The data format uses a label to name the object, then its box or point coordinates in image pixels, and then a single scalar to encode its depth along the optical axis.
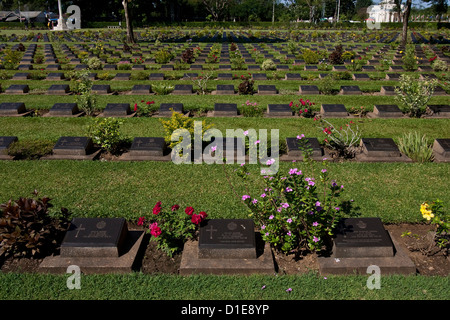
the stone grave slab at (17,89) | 14.53
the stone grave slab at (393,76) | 16.91
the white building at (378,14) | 99.69
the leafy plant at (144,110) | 11.53
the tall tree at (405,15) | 27.37
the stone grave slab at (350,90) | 14.00
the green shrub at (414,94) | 10.81
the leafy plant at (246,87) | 13.82
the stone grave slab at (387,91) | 14.16
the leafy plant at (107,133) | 8.40
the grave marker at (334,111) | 11.45
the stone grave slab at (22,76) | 17.50
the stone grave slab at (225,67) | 19.25
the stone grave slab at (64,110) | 11.57
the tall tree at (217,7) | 72.89
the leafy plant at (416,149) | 8.15
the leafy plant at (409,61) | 18.42
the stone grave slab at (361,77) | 16.58
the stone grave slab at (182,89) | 14.18
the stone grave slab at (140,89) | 14.33
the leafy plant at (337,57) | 20.45
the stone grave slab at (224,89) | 14.09
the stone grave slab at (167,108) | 11.28
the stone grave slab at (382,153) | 8.22
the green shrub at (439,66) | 18.30
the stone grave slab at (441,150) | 8.12
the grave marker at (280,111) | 11.41
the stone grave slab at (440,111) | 11.38
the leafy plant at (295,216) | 4.83
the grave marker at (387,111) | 11.39
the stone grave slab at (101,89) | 14.44
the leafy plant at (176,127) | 8.33
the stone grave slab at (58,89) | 14.40
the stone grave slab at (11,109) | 11.62
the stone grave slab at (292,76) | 17.08
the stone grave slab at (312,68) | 19.27
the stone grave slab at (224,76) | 17.09
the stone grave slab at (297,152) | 8.24
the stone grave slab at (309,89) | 14.04
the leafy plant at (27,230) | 4.85
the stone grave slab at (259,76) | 16.59
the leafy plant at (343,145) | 8.42
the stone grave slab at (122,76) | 16.98
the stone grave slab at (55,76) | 17.50
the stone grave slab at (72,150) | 8.38
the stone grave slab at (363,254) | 4.69
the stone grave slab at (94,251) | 4.77
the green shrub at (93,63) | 19.02
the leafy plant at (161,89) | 14.02
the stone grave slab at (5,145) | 8.42
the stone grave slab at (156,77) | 16.84
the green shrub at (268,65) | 18.78
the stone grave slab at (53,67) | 19.51
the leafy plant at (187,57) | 21.53
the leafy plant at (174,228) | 5.03
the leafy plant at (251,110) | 11.42
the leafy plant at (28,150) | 8.42
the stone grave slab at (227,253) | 4.72
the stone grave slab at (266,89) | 14.00
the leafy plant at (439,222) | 4.62
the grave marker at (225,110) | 11.42
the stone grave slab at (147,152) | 8.36
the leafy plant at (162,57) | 21.08
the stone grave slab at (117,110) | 11.39
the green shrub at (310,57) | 20.42
